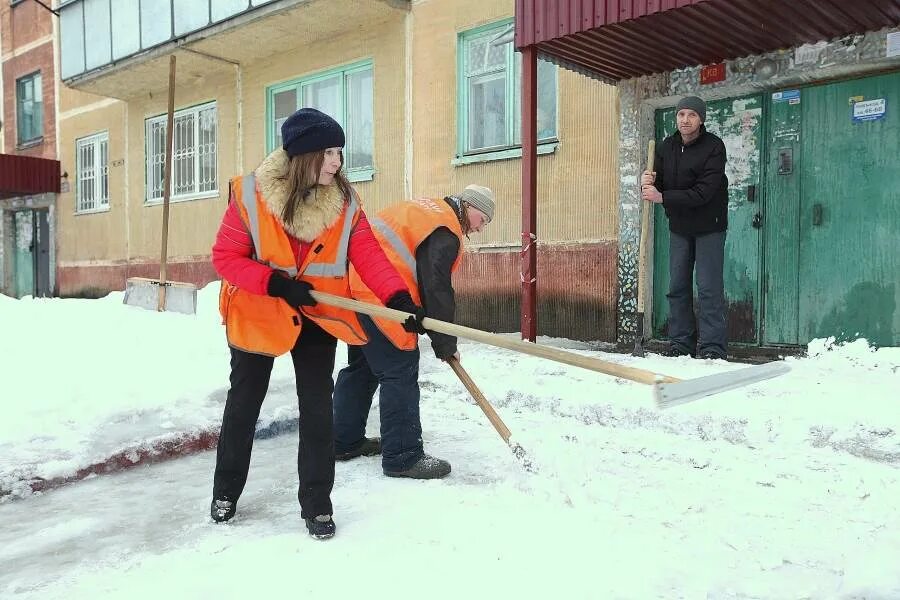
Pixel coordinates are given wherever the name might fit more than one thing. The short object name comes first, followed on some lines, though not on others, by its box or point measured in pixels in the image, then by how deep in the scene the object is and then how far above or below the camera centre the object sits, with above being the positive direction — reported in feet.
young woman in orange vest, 8.02 -0.20
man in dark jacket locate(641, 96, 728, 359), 16.30 +1.22
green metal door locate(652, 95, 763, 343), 19.12 +1.78
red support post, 18.88 +1.63
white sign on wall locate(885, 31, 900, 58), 16.33 +5.33
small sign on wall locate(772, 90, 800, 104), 18.42 +4.63
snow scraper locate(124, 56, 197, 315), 27.02 -0.94
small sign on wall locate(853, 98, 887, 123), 17.22 +4.00
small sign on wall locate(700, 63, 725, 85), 19.06 +5.44
